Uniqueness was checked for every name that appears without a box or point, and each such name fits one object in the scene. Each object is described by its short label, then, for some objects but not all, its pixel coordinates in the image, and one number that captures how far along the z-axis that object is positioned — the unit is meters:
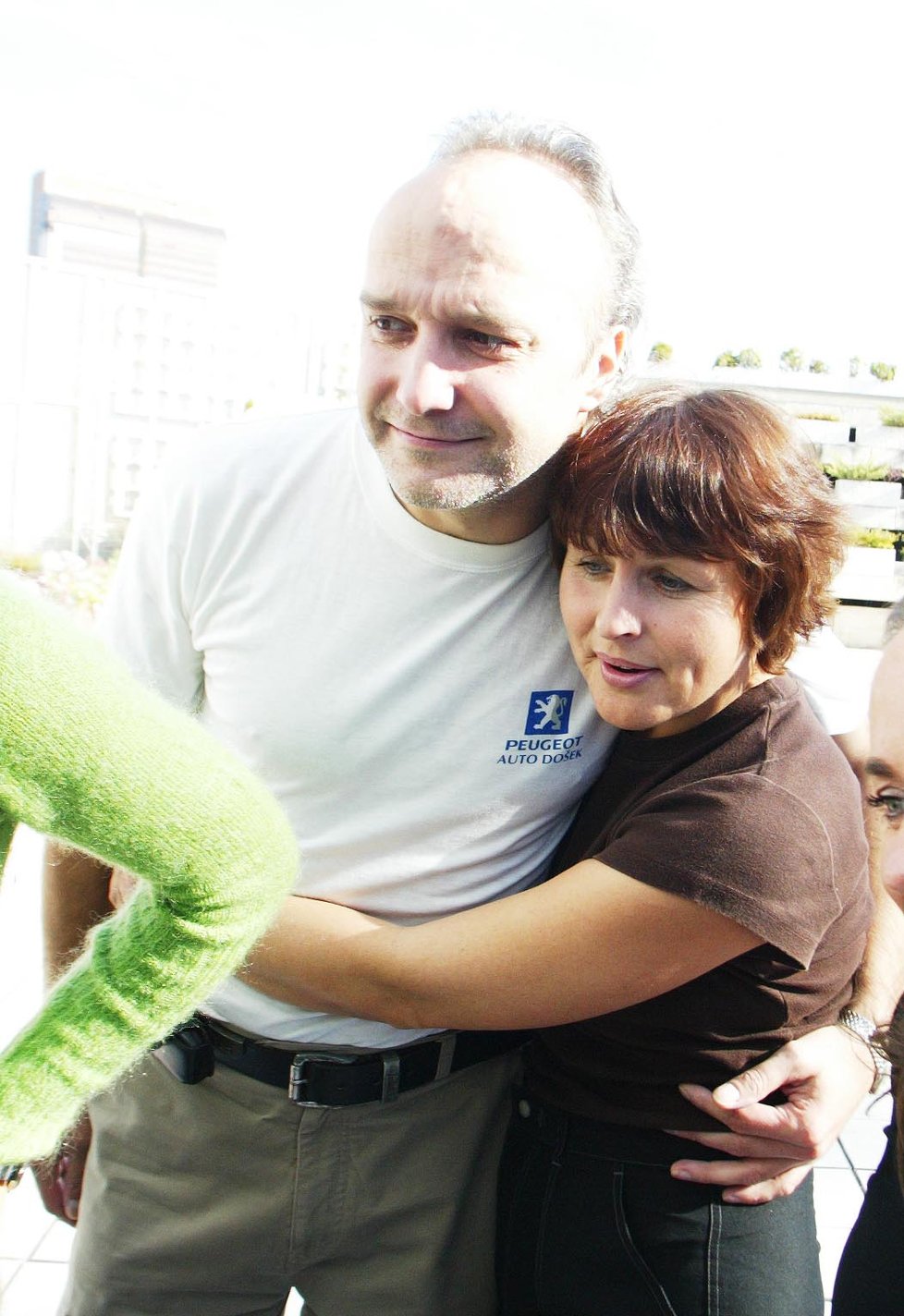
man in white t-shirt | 1.30
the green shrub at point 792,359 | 17.77
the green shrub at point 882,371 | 17.56
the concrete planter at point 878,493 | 14.28
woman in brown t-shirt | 1.20
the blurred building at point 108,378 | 18.92
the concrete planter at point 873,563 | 13.35
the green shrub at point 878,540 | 13.39
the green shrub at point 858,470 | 14.39
